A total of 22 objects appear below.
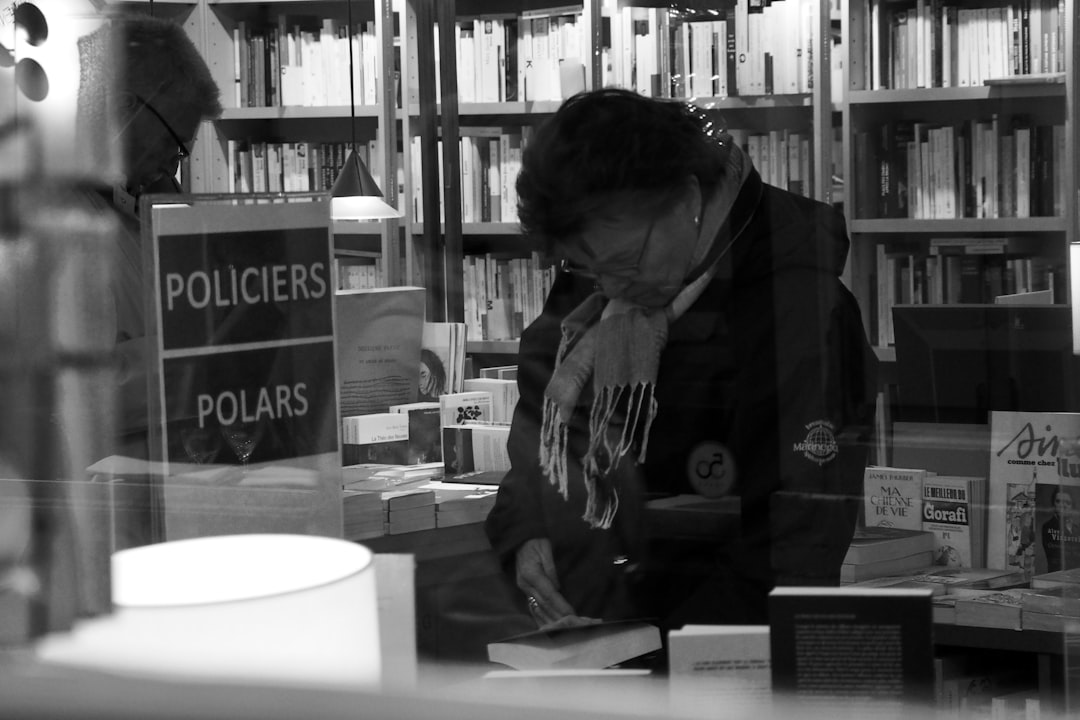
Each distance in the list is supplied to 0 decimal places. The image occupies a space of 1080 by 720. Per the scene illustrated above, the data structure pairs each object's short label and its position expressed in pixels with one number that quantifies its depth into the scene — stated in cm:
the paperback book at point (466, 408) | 710
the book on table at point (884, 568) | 491
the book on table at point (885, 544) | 530
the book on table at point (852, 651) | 361
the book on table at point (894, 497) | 586
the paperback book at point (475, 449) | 654
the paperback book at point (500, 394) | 657
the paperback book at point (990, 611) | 525
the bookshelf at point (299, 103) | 530
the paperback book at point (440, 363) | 727
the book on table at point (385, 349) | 626
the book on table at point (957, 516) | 631
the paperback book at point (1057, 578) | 535
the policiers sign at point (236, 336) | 457
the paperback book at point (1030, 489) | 595
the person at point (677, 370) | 538
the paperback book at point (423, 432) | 687
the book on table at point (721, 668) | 356
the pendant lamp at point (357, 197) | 536
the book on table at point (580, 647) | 425
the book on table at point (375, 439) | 534
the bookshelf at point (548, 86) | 607
